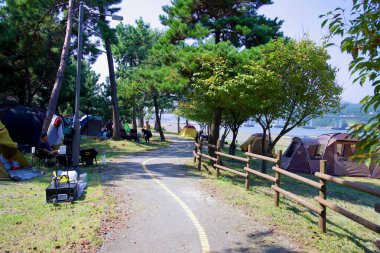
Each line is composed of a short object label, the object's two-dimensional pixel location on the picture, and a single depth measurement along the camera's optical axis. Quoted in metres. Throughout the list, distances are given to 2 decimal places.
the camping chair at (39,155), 13.63
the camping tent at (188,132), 47.78
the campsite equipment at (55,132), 15.77
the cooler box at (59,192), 8.20
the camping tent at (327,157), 19.52
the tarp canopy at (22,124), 20.58
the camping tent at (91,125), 38.64
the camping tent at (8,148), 12.09
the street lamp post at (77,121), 13.59
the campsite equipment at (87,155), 14.35
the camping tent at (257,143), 27.29
